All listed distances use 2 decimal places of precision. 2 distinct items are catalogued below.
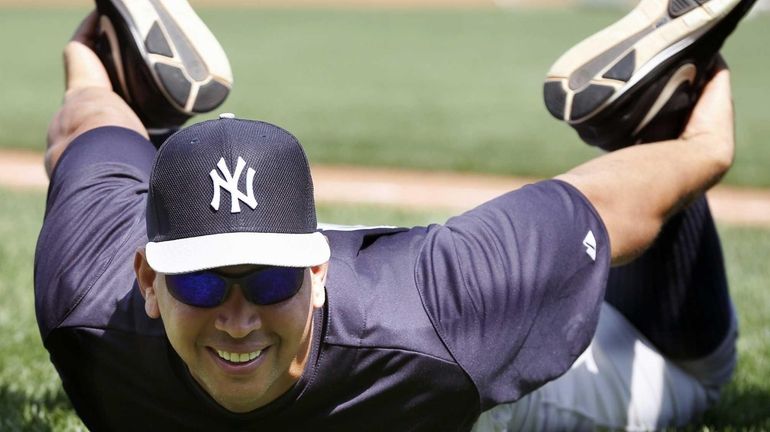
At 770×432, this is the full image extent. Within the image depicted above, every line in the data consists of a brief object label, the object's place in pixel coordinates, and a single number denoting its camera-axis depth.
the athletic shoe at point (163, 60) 7.43
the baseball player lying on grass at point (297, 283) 5.32
